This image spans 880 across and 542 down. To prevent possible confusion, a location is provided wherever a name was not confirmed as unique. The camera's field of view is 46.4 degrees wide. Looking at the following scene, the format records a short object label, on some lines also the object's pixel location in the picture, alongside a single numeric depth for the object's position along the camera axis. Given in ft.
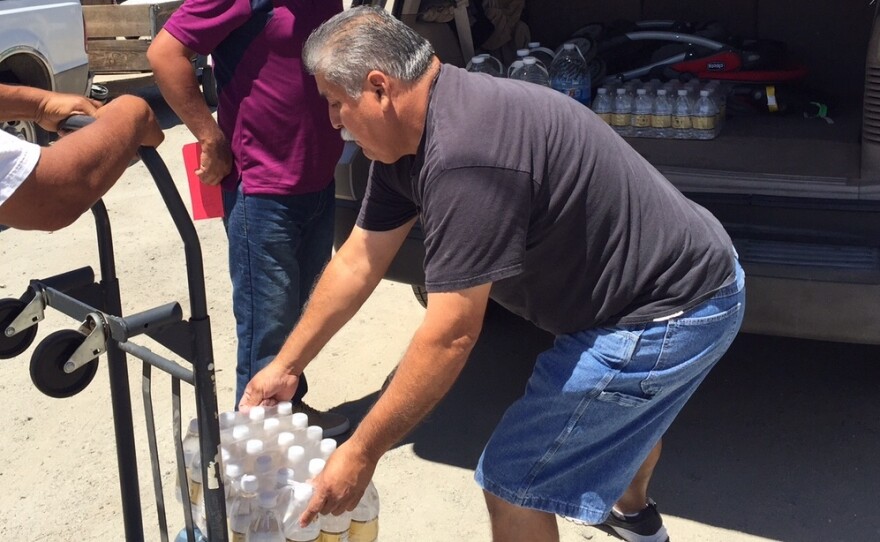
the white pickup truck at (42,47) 23.57
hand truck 6.65
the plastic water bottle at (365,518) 8.31
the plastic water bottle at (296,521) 7.75
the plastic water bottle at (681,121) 14.83
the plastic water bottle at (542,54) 17.33
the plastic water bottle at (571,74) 16.10
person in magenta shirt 10.73
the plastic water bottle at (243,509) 7.93
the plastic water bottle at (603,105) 15.29
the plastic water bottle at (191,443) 8.54
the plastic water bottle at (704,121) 14.78
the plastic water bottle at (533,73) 15.47
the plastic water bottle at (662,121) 15.02
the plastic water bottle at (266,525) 7.85
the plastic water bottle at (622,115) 15.25
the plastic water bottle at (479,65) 15.70
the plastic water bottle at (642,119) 15.08
